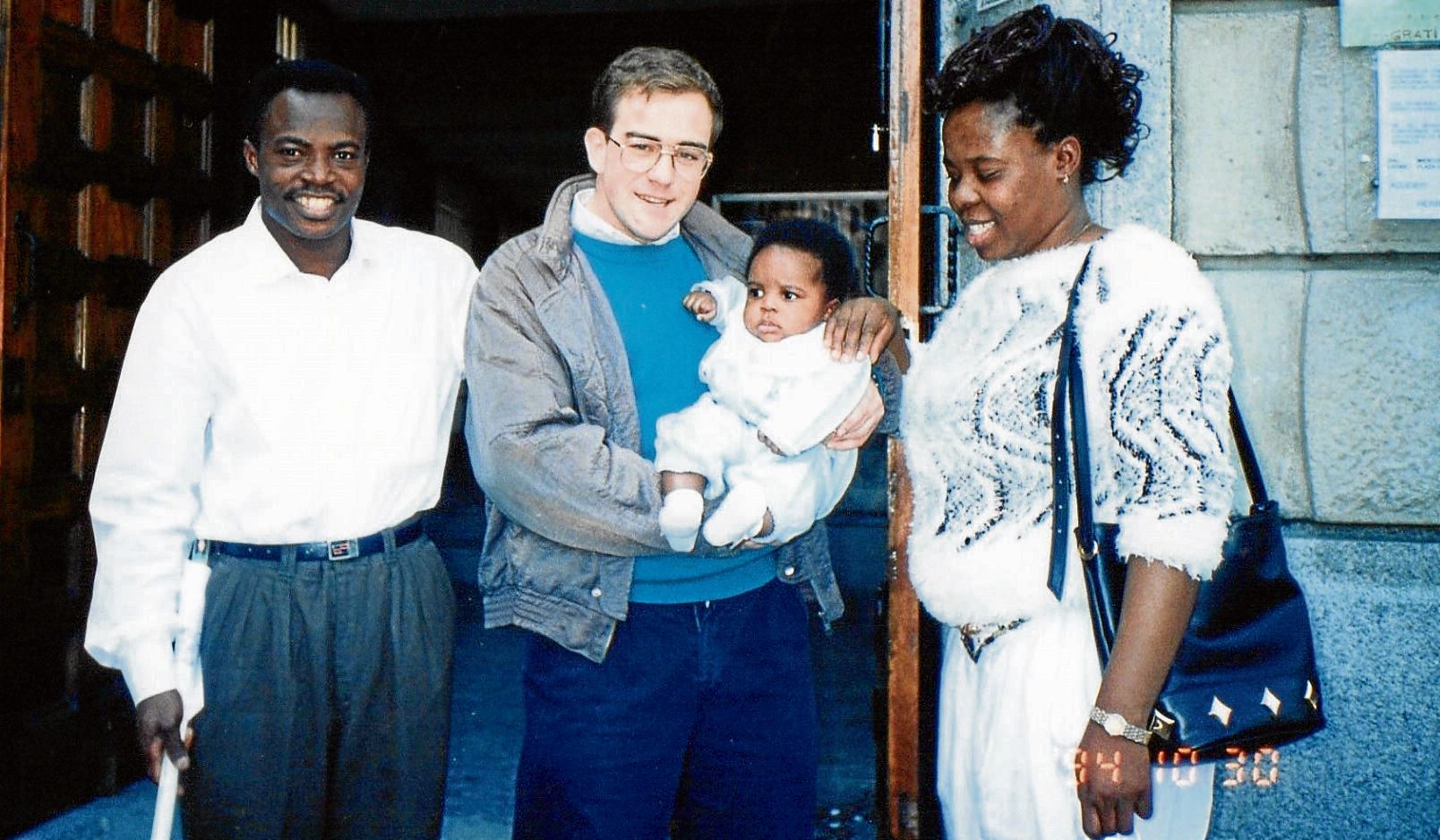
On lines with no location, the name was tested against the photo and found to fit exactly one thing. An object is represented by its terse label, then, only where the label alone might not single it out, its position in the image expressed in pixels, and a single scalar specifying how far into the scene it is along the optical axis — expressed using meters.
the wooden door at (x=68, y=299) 3.32
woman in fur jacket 1.53
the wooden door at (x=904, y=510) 2.20
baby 1.91
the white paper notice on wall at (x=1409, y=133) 2.60
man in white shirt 2.05
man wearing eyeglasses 1.89
